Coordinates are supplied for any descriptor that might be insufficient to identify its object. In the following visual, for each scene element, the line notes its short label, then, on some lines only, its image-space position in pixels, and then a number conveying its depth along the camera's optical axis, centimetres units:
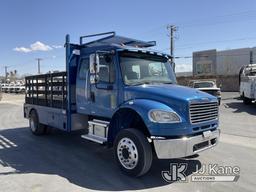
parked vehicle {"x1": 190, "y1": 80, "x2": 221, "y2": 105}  1520
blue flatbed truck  375
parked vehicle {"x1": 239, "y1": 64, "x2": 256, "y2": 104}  1258
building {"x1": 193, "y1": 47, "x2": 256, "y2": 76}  4415
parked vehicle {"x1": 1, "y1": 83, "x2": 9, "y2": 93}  4109
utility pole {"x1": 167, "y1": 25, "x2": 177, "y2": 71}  3057
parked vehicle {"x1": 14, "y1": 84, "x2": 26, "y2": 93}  3730
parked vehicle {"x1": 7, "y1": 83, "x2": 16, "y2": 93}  3887
